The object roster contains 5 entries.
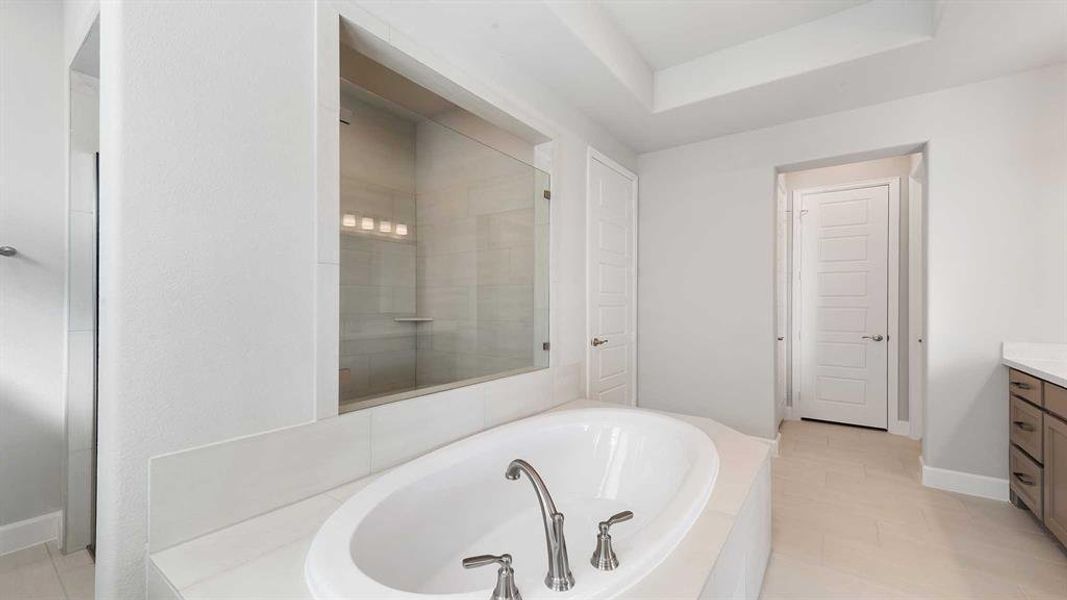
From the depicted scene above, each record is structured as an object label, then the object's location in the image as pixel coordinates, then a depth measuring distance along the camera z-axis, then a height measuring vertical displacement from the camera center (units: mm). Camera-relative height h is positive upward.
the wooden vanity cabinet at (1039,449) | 1828 -687
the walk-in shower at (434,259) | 1716 +197
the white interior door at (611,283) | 2984 +121
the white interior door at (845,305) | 3803 -43
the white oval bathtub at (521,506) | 1003 -681
